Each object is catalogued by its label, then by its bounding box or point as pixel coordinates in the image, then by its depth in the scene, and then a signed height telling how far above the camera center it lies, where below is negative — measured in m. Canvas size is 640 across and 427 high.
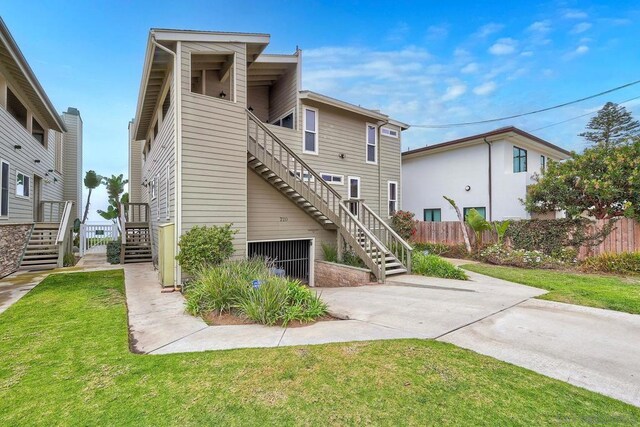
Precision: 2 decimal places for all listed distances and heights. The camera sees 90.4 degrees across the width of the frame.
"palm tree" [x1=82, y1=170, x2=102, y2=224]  25.36 +3.07
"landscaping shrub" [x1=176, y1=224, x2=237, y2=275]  7.46 -0.71
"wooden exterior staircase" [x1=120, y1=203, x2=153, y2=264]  11.88 -0.94
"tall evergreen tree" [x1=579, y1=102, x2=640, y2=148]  29.02 +8.63
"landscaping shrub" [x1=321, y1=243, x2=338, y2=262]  10.99 -1.23
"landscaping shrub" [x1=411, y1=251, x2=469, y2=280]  9.06 -1.49
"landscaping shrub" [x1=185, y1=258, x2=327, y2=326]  5.15 -1.41
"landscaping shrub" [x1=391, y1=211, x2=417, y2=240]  14.94 -0.25
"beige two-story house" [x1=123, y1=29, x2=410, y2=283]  8.11 +2.05
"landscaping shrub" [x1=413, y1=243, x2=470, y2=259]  13.56 -1.40
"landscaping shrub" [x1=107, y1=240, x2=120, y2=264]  11.94 -1.31
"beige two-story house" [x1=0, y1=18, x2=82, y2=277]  9.75 +1.90
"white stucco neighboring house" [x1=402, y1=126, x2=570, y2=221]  15.52 +2.50
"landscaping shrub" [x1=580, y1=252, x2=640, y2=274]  9.21 -1.38
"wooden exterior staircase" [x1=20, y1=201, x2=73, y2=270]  10.16 -0.88
